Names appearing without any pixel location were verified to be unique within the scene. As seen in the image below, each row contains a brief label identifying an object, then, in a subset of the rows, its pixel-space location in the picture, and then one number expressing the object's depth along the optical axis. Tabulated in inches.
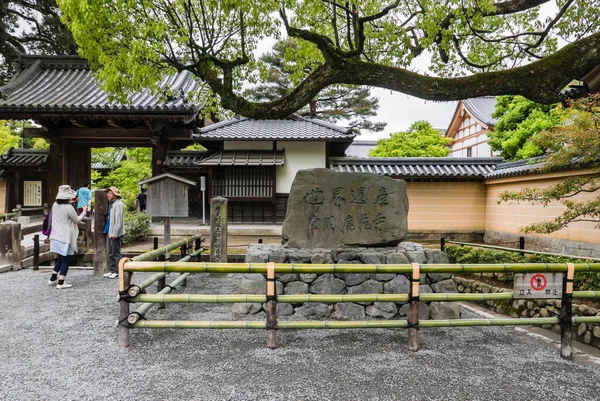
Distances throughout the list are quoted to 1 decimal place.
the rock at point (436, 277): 195.9
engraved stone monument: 201.6
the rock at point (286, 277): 192.9
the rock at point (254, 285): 193.3
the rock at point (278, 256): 192.5
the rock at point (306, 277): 194.1
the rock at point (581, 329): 168.8
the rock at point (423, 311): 194.4
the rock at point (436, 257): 196.5
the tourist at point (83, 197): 434.3
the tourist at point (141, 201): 636.1
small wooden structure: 250.5
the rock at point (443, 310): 194.5
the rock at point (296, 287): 193.5
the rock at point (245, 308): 196.9
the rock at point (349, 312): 195.1
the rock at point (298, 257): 193.2
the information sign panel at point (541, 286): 147.4
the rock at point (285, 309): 196.6
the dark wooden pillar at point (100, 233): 280.9
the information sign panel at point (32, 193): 522.0
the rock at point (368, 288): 193.3
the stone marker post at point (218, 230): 288.0
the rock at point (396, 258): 192.7
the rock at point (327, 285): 193.9
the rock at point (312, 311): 197.6
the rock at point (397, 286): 194.2
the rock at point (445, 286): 194.2
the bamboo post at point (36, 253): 307.0
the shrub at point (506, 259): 182.4
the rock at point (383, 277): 196.1
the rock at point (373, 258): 192.5
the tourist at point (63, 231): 241.0
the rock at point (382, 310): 195.0
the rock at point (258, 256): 192.0
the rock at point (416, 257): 193.3
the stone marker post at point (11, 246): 299.9
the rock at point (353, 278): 195.9
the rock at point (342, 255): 196.5
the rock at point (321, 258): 193.5
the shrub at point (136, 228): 421.7
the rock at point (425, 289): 196.1
